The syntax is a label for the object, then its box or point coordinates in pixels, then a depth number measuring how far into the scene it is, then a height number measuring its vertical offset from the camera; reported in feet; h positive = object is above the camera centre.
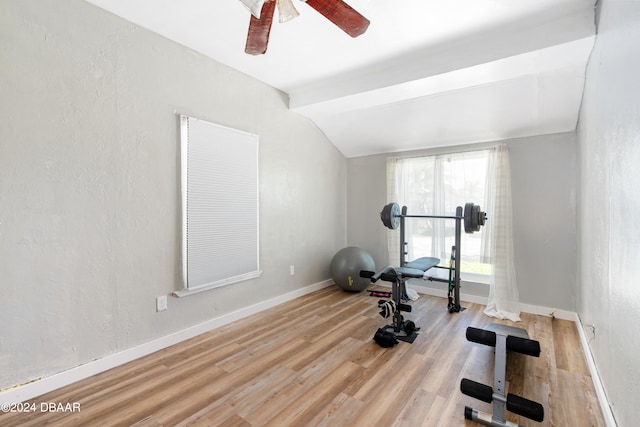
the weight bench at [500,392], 4.77 -3.20
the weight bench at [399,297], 8.70 -2.67
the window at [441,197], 11.86 +0.65
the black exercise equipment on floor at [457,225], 9.73 -0.47
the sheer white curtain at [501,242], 10.55 -1.14
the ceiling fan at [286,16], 4.82 +3.50
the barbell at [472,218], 9.71 -0.22
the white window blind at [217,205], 8.48 +0.24
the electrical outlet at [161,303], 7.91 -2.51
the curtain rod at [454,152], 11.37 +2.55
